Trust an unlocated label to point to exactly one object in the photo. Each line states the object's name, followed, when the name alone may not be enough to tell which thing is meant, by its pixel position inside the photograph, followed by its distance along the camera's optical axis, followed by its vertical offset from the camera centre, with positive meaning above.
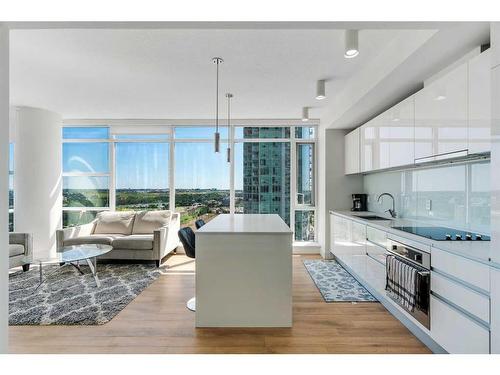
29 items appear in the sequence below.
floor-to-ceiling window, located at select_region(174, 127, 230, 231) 5.75 +0.33
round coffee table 3.40 -0.89
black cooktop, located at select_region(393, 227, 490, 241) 2.11 -0.39
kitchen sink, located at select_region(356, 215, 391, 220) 3.73 -0.41
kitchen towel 2.18 -0.81
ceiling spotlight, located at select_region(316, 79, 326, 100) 3.55 +1.32
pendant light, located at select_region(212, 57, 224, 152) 2.96 +1.39
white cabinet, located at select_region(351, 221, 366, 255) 3.42 -0.66
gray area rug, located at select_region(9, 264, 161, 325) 2.71 -1.29
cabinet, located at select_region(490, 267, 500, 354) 1.48 -0.67
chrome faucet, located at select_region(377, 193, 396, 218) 3.86 -0.31
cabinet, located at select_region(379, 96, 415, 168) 2.89 +0.62
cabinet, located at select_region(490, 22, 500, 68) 1.50 +0.81
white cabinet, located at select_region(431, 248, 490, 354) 1.60 -0.75
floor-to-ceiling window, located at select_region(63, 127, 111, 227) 5.66 +0.29
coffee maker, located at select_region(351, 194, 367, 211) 4.79 -0.25
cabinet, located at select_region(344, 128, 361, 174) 4.45 +0.60
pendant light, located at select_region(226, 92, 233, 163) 4.02 +1.37
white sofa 4.51 -0.83
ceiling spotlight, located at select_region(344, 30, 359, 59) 2.24 +1.20
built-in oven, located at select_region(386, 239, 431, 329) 2.09 -0.76
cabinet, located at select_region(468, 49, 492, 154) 1.86 +0.60
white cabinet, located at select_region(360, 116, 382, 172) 3.55 +0.55
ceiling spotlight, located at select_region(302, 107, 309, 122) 4.63 +1.29
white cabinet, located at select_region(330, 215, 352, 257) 4.01 -0.75
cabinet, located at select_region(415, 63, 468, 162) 2.13 +0.62
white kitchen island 2.49 -0.79
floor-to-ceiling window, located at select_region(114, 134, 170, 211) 5.74 +0.34
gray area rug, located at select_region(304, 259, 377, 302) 3.20 -1.28
